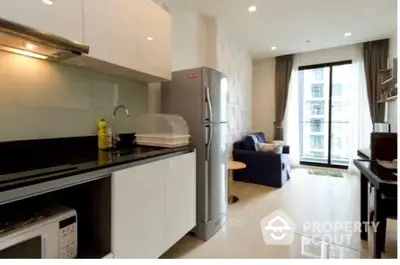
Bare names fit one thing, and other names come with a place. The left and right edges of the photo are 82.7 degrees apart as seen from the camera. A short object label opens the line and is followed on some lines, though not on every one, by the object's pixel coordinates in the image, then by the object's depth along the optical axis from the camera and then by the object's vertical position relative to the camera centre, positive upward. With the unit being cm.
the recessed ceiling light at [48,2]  135 +77
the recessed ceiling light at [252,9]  343 +187
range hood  117 +53
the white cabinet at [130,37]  162 +77
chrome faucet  214 +2
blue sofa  396 -61
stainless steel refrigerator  223 +5
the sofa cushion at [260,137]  517 -14
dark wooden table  130 -32
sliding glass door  546 +42
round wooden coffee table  330 -68
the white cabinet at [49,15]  121 +68
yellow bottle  201 -3
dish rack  202 +0
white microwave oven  102 -51
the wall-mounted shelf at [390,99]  364 +55
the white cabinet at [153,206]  140 -54
